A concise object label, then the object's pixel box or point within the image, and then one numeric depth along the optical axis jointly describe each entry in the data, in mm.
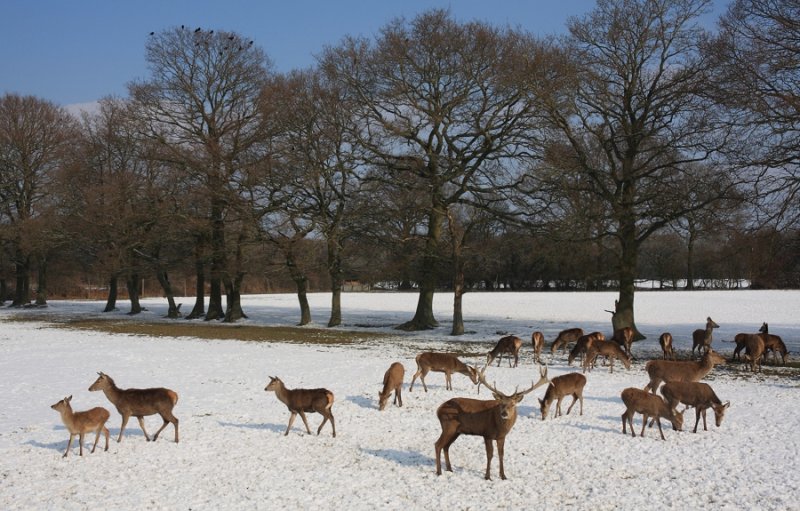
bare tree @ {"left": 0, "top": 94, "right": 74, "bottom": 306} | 50219
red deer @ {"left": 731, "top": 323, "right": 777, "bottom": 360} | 20547
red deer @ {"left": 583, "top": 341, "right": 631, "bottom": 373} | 18281
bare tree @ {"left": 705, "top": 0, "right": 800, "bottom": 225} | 19594
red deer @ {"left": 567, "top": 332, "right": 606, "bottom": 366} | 19061
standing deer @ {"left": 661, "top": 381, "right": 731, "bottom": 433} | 11703
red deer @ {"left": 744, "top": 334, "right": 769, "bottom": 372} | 18891
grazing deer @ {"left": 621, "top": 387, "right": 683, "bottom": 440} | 11359
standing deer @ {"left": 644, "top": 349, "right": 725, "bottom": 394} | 13656
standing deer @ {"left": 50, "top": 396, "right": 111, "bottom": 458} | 10039
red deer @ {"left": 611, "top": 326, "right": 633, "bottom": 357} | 21141
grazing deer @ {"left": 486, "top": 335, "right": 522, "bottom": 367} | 19281
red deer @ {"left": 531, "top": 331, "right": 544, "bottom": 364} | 19906
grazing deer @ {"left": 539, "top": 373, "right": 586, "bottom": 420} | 12719
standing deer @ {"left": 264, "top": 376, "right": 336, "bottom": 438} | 11414
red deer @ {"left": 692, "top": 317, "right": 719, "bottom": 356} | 20797
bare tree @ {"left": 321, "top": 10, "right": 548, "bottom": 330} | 30438
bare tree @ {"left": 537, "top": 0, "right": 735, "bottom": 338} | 25094
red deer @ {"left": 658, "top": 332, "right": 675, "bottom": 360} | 20000
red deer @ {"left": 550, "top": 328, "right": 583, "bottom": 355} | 21980
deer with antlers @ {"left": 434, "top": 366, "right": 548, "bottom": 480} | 9133
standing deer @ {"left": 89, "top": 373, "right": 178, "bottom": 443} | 10945
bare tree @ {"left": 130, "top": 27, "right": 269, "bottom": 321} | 37781
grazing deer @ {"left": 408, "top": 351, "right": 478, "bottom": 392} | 15164
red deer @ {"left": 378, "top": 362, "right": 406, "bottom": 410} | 13464
